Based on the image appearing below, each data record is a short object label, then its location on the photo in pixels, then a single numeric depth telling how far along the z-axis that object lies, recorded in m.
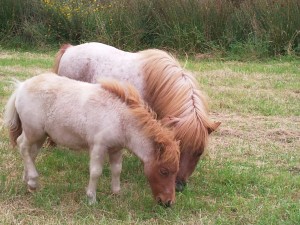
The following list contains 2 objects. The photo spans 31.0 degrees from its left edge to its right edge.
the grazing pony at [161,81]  4.21
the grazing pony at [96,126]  3.79
